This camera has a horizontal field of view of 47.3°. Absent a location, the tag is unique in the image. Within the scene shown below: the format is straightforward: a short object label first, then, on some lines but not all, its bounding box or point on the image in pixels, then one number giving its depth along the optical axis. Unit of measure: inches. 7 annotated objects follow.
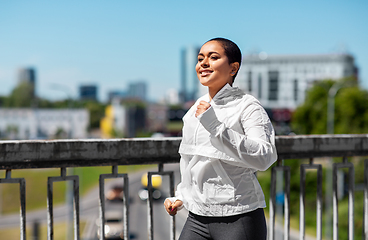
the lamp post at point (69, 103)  1077.6
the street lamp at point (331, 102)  949.7
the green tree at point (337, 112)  1796.3
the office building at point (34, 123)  3850.9
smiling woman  76.2
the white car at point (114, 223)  933.4
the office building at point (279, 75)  5295.3
